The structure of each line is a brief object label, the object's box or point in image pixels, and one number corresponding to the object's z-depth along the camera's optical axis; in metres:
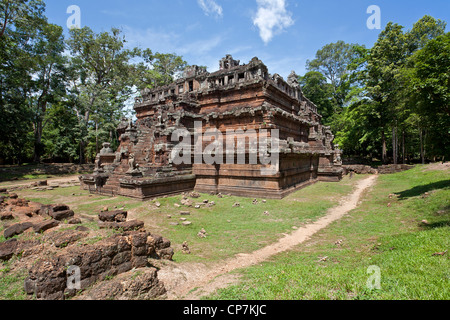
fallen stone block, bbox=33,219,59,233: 6.22
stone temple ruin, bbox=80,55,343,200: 14.25
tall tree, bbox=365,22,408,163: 27.77
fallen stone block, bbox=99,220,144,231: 6.05
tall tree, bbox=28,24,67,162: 30.27
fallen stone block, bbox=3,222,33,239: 6.20
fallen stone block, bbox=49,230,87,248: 5.07
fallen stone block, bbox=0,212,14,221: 8.08
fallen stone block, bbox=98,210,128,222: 7.34
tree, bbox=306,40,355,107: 43.56
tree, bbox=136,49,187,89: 41.72
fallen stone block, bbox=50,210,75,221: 7.54
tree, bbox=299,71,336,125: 42.62
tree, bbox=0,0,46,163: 25.20
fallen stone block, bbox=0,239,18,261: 5.00
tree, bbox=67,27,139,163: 35.59
